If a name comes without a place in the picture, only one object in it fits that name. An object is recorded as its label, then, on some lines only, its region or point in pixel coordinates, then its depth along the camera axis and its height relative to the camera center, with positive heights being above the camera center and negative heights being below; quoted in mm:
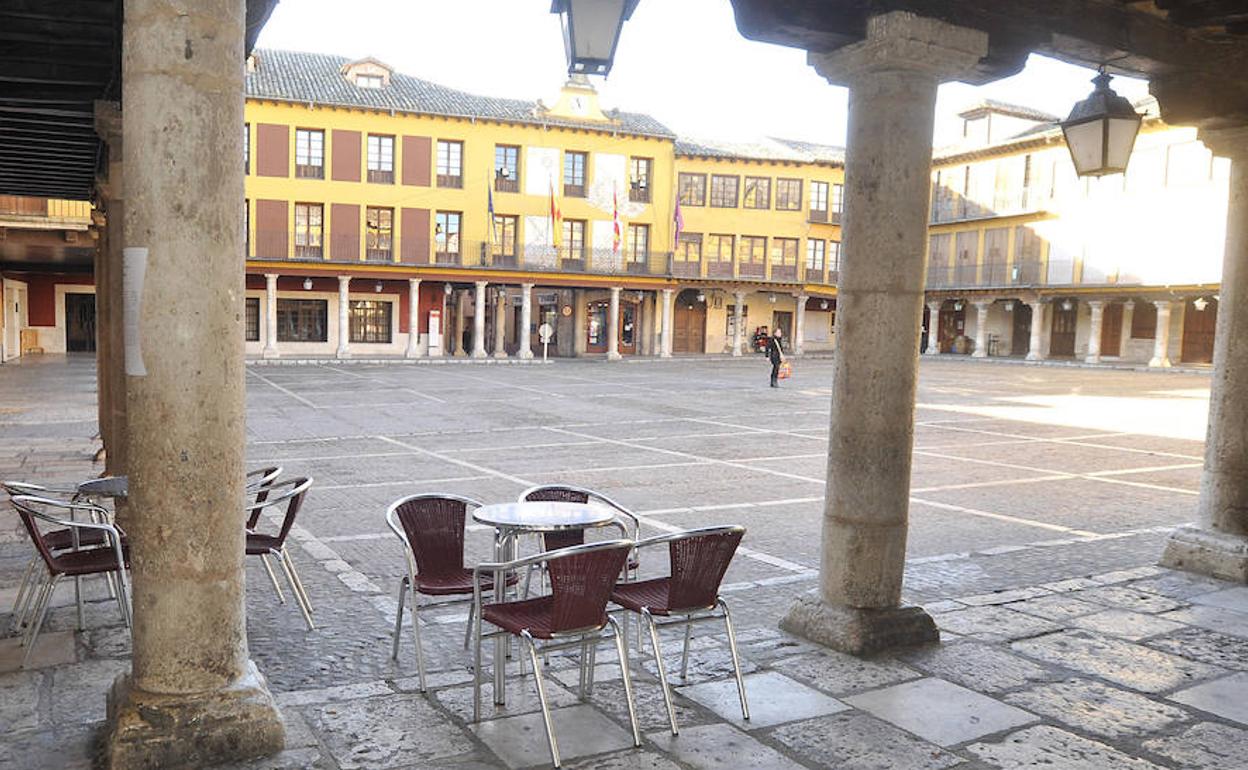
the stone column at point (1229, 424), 6336 -599
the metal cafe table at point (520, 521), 4125 -957
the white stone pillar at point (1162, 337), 35969 -217
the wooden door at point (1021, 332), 44688 -292
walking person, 24797 -952
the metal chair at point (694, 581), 4004 -1116
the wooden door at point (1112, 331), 40625 -77
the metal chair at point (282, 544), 5090 -1296
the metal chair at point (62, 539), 4961 -1373
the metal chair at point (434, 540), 4453 -1122
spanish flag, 36344 +3110
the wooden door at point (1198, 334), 36844 -65
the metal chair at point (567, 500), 4707 -990
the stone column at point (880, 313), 4715 +34
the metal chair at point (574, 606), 3635 -1141
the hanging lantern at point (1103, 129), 5312 +1092
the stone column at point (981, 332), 44125 -349
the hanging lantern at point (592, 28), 3840 +1122
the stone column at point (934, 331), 48062 -424
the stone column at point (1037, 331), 41188 -200
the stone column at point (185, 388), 3238 -319
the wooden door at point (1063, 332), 42156 -212
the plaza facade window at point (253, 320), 34875 -829
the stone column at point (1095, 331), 38562 -98
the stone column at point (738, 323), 41344 -356
